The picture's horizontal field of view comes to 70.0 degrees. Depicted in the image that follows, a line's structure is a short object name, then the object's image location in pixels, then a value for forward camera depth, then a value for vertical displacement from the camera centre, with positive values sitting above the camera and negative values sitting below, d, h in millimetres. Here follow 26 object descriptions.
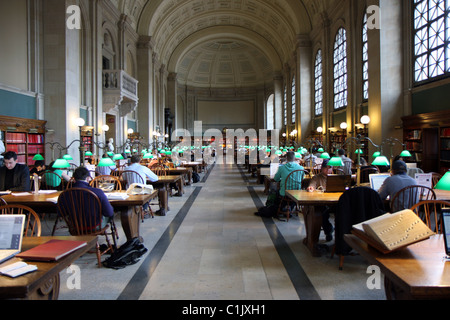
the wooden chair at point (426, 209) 2753 -505
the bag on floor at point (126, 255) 3887 -1185
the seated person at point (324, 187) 4898 -468
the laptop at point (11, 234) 2111 -479
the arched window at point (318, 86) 20219 +4629
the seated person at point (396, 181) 4068 -320
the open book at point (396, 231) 1999 -475
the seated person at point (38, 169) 7342 -161
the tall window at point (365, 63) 13445 +3976
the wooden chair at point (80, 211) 3650 -566
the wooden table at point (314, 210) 4188 -721
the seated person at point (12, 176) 5301 -227
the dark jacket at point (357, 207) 3547 -555
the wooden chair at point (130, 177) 6234 -325
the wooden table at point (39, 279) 1679 -646
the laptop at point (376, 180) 4824 -359
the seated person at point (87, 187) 3710 -299
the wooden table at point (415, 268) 1610 -648
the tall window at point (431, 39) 8844 +3434
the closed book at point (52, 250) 2025 -588
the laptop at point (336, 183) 4773 -383
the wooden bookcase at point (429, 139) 8633 +488
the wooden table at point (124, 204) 4230 -572
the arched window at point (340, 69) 15895 +4508
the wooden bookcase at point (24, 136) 8719 +769
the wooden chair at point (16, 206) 2660 -466
